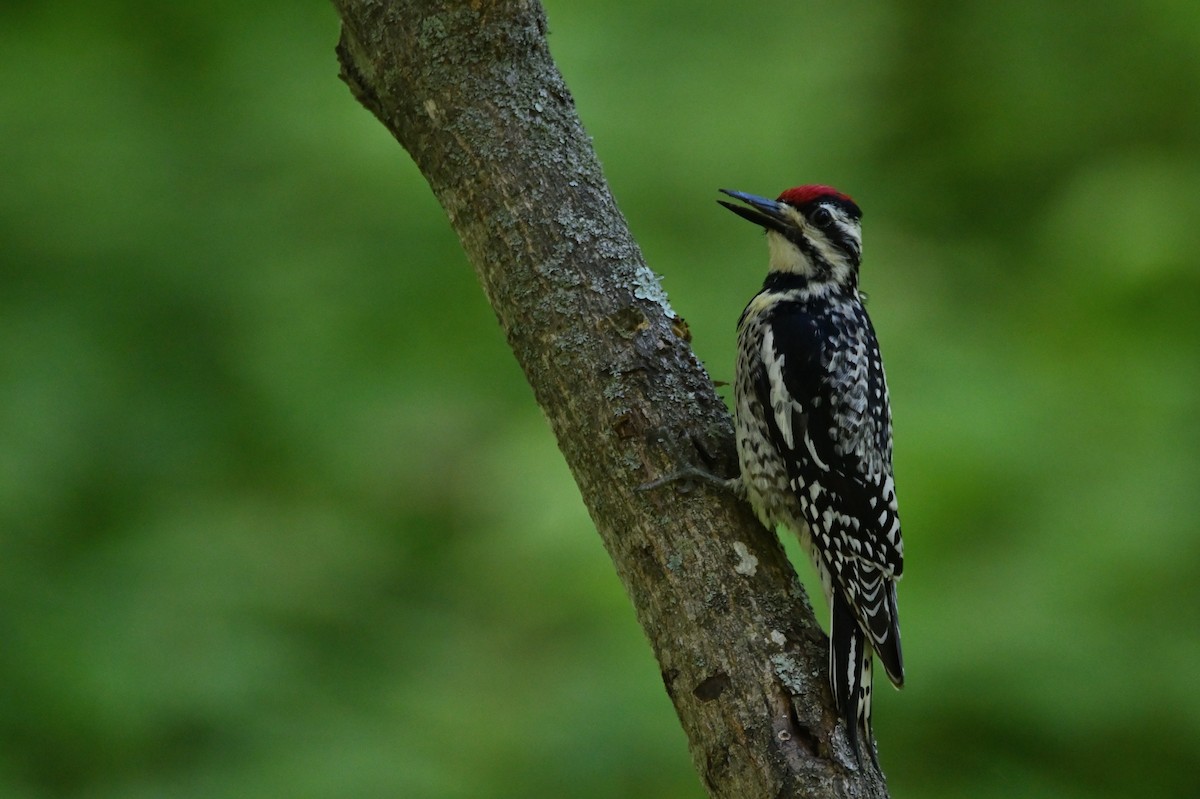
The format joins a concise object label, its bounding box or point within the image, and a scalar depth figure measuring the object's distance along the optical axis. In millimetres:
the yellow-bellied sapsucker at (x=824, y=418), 6051
